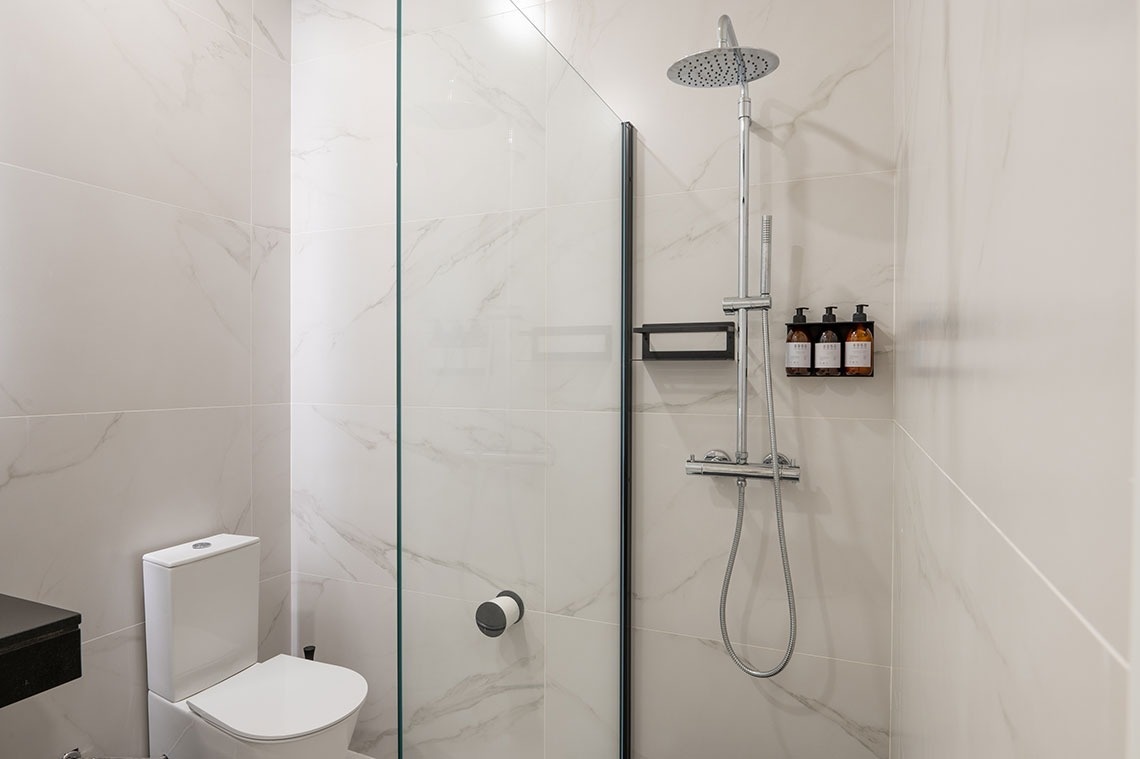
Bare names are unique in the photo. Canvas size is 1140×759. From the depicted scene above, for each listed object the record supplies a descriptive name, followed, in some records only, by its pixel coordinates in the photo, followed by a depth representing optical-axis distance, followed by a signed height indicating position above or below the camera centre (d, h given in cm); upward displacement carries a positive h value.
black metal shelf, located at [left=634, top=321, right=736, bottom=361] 158 +10
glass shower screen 93 -1
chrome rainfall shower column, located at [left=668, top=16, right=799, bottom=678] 142 -4
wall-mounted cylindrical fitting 102 -39
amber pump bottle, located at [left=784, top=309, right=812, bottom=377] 147 +5
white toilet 163 -89
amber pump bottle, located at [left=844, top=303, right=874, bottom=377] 142 +6
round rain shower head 122 +60
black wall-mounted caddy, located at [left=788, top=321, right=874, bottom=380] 145 +10
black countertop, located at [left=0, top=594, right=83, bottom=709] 116 -53
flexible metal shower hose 143 -39
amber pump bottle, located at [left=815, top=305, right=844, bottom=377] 144 +5
